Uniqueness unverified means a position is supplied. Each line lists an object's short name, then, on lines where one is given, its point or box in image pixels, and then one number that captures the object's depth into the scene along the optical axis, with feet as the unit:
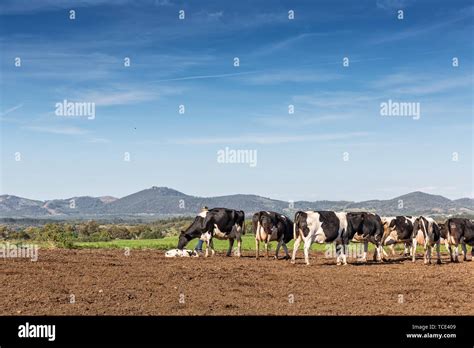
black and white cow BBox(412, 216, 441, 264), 90.83
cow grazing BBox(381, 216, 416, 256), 96.22
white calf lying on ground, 94.84
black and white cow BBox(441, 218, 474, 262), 94.63
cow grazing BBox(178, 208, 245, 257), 97.04
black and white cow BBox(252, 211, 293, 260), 93.30
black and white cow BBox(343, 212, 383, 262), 90.07
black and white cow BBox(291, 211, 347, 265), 84.64
